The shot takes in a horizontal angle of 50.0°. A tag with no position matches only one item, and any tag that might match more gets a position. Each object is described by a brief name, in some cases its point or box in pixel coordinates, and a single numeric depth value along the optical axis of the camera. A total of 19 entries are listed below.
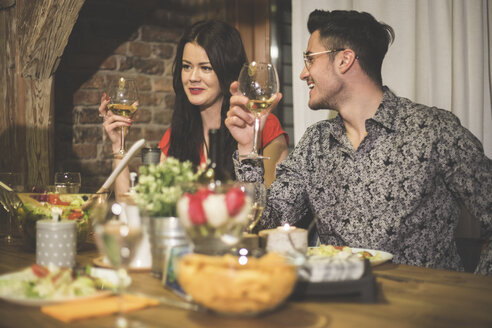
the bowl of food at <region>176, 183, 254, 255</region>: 0.88
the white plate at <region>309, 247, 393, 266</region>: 1.20
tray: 0.93
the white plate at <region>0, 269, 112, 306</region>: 0.88
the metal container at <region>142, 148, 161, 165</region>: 1.25
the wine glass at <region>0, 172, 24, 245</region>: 1.46
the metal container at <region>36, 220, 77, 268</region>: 1.15
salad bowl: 1.38
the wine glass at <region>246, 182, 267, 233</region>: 1.29
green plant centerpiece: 1.04
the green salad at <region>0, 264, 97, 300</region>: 0.91
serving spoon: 1.27
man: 1.64
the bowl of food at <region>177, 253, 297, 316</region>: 0.77
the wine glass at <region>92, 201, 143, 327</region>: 0.79
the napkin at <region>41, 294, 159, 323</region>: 0.83
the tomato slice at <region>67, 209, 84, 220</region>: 1.38
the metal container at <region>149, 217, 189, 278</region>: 1.03
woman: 2.42
